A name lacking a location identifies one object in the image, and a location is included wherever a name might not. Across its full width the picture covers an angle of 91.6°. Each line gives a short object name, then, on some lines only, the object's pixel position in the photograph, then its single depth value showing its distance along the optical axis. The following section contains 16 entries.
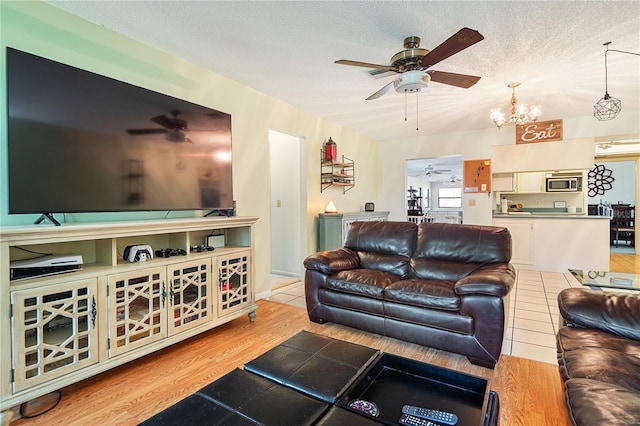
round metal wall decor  8.12
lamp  4.84
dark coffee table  1.09
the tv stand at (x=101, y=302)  1.60
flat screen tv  1.80
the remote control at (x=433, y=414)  1.09
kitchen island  4.76
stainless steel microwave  5.67
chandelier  3.50
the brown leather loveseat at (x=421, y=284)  2.17
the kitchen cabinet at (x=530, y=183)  5.93
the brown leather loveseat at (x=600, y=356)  1.01
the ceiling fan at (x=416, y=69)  2.35
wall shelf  4.89
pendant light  2.90
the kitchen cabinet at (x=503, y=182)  5.62
